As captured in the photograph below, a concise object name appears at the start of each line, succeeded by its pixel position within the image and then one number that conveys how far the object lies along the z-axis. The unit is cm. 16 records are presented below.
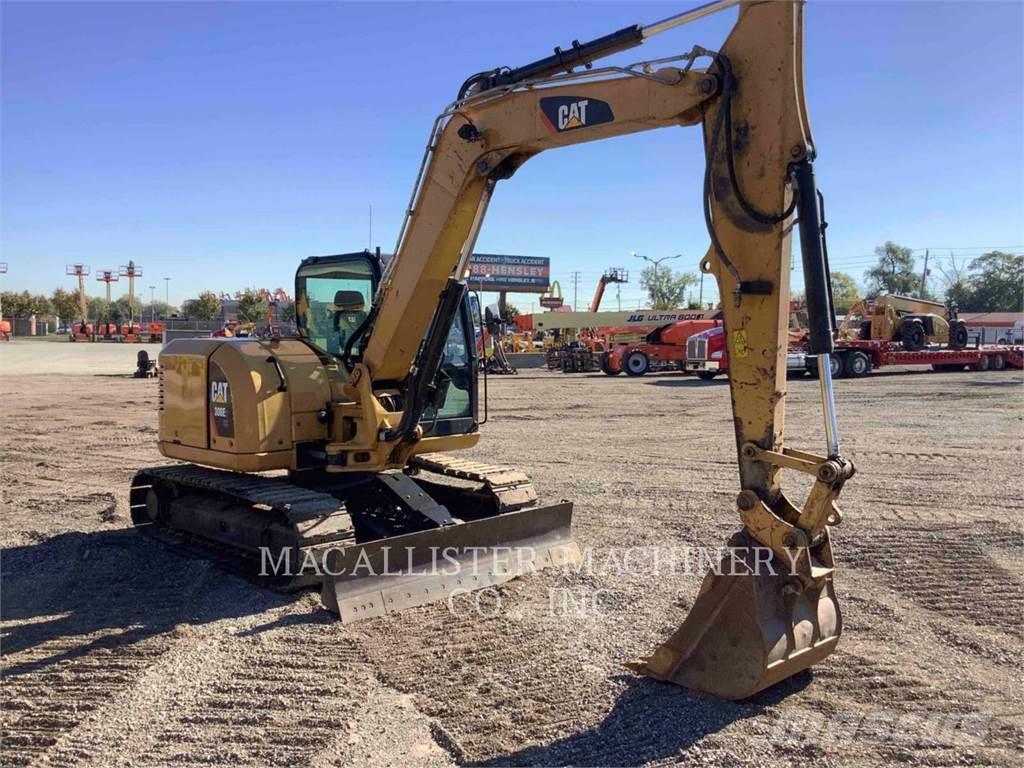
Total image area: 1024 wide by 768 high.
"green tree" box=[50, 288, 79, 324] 9350
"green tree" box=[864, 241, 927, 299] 9094
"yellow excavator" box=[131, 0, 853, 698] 424
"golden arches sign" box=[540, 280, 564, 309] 7712
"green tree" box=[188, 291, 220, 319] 8212
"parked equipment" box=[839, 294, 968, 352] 2994
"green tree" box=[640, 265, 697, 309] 10381
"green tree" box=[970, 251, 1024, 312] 8025
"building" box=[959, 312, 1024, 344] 4658
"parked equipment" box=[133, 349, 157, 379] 3059
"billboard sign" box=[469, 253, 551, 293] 7506
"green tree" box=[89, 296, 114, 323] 10465
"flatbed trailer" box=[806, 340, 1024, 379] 2786
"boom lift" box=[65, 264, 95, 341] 6471
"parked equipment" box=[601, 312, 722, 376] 3016
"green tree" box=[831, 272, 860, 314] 9415
